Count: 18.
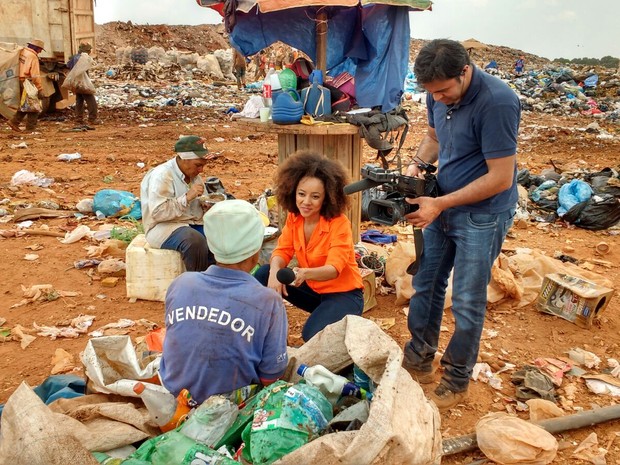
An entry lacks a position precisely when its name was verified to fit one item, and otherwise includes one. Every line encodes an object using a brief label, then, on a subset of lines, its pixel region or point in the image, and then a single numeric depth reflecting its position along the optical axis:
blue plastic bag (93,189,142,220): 6.75
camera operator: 2.73
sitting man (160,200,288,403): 2.15
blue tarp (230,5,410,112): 5.52
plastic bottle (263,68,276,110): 5.28
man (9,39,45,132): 11.37
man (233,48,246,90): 20.22
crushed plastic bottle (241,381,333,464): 1.89
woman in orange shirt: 3.44
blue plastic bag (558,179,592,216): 7.11
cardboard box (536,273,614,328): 4.37
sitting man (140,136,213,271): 4.42
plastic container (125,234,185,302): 4.57
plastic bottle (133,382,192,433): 2.20
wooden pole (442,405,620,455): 2.90
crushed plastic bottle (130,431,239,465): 1.83
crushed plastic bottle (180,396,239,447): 2.04
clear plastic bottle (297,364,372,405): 2.31
